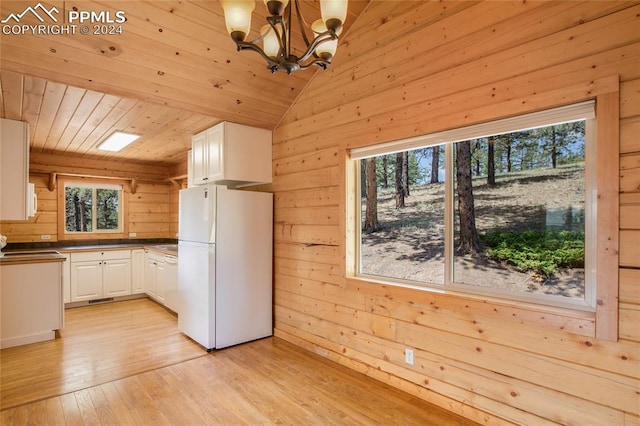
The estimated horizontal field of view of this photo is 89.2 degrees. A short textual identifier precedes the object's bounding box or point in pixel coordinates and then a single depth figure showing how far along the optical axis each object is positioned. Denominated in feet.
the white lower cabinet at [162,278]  13.93
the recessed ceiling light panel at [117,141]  13.26
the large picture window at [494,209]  6.10
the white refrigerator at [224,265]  10.91
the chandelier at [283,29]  4.78
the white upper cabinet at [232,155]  11.51
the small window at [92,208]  17.93
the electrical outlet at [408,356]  8.13
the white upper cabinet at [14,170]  10.48
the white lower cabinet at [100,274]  15.90
